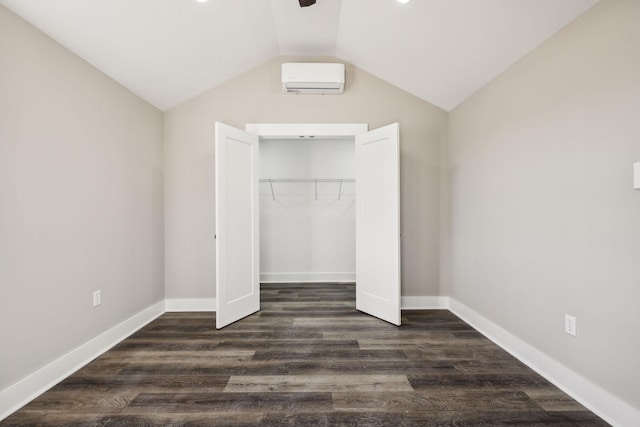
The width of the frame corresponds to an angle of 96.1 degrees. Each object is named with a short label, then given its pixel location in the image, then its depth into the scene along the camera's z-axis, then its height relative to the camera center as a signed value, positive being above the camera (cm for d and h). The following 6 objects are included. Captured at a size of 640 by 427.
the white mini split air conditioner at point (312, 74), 313 +152
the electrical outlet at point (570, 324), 176 -71
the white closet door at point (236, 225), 285 -12
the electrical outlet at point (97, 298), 228 -67
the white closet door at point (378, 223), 288 -11
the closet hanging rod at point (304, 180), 465 +54
